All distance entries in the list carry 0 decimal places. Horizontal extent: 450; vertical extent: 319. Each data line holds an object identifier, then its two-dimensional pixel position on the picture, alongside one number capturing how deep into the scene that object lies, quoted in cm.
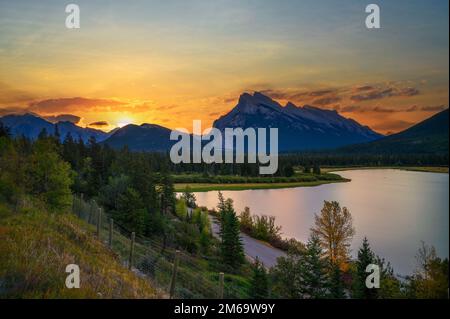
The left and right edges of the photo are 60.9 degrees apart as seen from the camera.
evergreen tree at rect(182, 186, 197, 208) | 5659
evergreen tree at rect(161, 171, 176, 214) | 4738
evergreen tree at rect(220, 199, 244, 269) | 3067
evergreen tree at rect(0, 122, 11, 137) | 3800
